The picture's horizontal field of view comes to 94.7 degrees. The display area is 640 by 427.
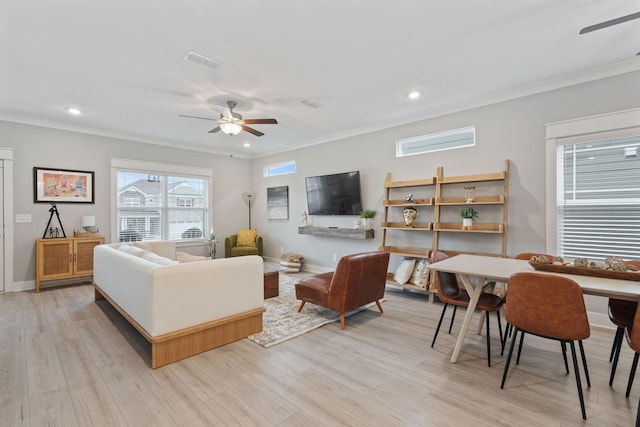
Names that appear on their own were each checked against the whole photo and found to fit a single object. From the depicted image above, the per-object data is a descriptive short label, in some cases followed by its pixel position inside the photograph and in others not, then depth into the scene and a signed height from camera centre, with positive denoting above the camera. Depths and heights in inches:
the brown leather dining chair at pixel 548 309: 73.0 -25.3
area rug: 117.5 -49.8
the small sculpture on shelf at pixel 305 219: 250.2 -6.3
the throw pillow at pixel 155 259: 114.1 -19.5
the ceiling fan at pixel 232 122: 150.3 +46.3
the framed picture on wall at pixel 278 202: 269.0 +8.8
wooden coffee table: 166.2 -41.6
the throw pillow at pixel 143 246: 182.1 -21.1
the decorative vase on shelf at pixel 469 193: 156.4 +10.0
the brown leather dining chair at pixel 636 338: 67.6 -29.9
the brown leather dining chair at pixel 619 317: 84.8 -31.3
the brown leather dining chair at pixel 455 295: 100.0 -31.4
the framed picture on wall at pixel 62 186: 191.2 +17.6
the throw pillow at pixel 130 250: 136.4 -18.8
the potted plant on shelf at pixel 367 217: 203.6 -3.7
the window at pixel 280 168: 266.9 +41.0
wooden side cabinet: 181.2 -29.9
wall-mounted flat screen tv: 212.7 +13.5
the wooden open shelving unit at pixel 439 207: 150.8 +2.8
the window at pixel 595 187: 122.7 +11.0
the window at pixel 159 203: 227.1 +7.2
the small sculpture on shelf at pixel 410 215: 179.3 -2.1
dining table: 71.4 -18.7
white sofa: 95.0 -31.9
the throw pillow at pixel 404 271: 174.9 -35.8
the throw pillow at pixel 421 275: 168.0 -36.8
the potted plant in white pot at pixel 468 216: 155.3 -2.3
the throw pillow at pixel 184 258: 192.9 -31.0
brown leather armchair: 126.6 -33.7
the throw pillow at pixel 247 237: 273.4 -23.9
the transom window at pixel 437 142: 167.2 +42.5
